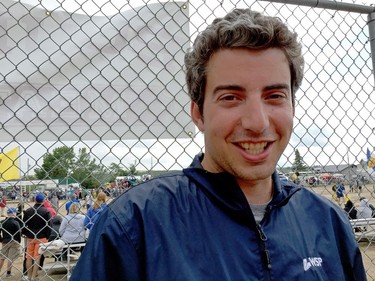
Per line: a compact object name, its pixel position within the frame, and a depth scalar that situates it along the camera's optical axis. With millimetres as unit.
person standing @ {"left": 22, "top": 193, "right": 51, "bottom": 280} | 6258
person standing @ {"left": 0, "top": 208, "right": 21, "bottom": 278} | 7481
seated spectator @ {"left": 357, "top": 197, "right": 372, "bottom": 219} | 11022
